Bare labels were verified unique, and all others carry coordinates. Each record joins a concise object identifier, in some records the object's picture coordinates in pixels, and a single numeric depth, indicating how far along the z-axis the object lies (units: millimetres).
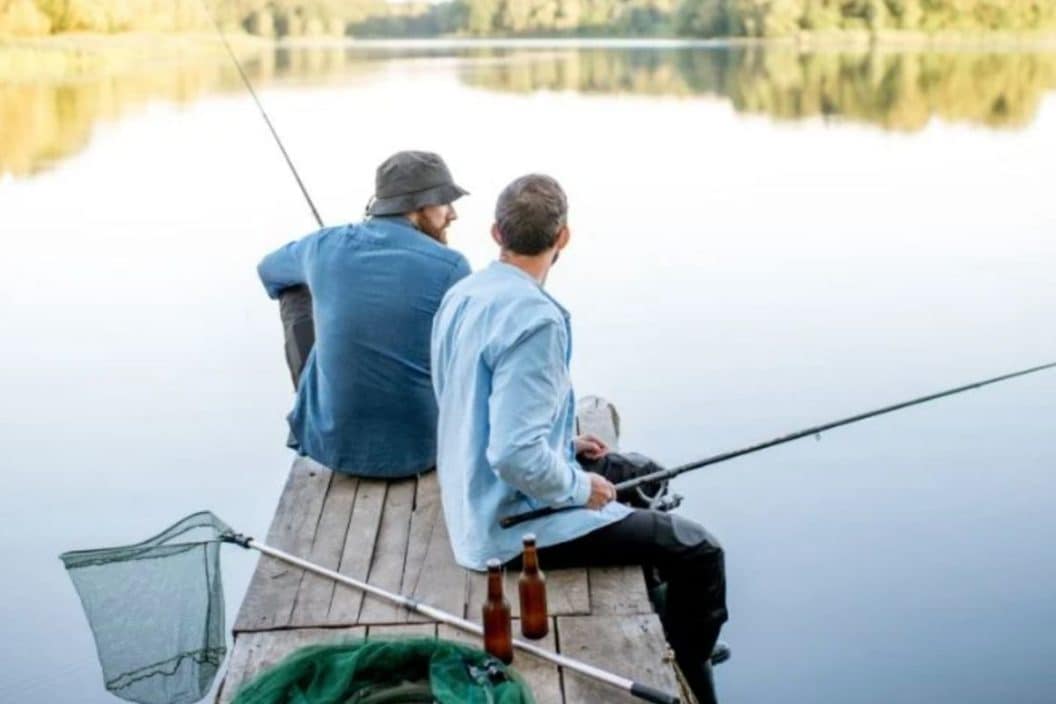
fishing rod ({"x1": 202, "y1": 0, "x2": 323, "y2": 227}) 5793
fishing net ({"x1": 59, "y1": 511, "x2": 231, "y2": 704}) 3225
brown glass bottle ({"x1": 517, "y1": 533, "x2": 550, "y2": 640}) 3016
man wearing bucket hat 3885
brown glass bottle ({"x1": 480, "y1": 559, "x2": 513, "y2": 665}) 2932
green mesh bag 2807
